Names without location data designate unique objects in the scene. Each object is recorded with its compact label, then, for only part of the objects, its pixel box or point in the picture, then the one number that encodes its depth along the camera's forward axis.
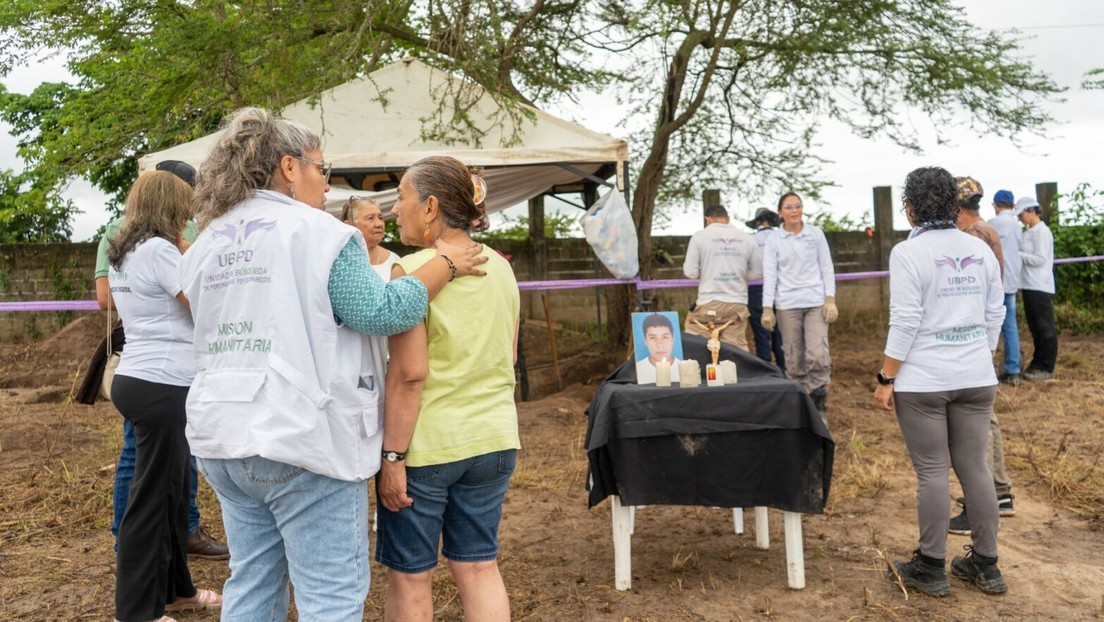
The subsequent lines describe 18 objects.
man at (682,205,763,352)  7.65
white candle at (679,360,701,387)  3.97
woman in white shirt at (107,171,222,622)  3.12
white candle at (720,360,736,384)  4.00
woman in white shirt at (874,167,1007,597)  3.64
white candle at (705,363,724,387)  3.99
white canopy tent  7.51
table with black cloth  3.74
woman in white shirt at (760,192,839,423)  7.08
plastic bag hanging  7.76
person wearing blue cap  8.60
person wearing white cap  8.96
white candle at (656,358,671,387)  4.04
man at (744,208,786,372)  8.41
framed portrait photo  4.16
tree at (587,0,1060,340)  9.07
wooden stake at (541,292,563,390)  9.33
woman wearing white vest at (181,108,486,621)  2.04
